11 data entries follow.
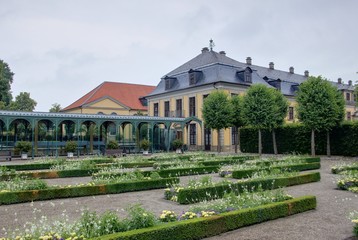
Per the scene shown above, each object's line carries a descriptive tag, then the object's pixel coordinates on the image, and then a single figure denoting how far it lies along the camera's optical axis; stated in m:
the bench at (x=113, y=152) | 24.68
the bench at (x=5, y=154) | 22.17
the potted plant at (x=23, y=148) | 22.95
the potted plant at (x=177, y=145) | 29.80
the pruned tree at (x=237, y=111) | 29.09
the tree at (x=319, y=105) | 22.80
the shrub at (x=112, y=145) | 25.78
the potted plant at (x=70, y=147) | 24.44
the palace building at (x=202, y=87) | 33.81
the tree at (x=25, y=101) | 52.50
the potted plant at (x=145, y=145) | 28.06
